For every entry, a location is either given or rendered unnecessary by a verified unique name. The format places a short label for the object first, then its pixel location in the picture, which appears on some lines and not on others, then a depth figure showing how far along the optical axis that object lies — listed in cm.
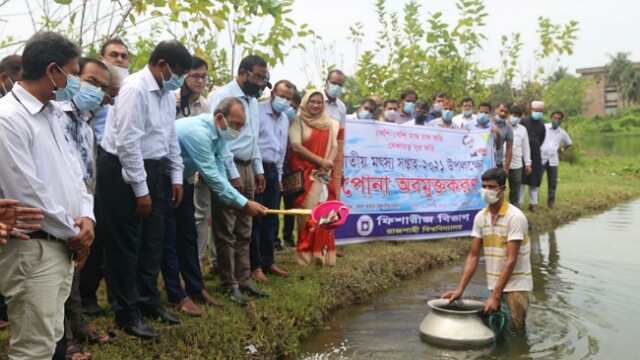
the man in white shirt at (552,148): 1251
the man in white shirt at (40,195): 276
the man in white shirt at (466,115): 1041
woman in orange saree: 670
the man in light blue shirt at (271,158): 630
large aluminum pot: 491
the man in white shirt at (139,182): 416
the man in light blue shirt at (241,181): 537
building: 8752
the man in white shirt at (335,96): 741
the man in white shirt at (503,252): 515
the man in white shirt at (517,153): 1092
